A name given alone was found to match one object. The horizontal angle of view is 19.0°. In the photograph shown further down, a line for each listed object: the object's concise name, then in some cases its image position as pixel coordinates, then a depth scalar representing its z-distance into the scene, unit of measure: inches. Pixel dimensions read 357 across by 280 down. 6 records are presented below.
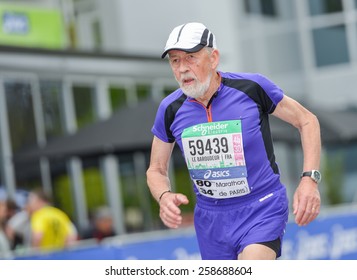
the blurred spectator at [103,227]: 581.9
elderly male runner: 227.9
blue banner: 405.1
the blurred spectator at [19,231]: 510.0
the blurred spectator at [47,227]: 486.0
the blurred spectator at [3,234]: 462.5
